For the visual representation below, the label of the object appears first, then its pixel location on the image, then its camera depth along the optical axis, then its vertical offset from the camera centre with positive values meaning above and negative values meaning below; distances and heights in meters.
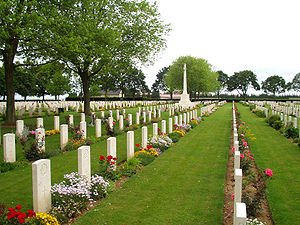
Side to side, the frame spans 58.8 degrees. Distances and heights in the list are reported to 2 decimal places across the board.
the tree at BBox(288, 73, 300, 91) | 108.49 +5.14
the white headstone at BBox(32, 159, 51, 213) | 4.33 -1.47
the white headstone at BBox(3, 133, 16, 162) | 7.41 -1.43
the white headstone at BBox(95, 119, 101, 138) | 11.94 -1.42
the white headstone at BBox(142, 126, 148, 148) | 9.34 -1.42
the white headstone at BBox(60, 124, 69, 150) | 9.65 -1.42
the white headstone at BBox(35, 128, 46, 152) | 8.38 -1.37
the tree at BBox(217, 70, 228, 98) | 107.99 +7.73
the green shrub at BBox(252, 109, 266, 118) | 24.05 -1.65
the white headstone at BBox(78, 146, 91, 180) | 5.34 -1.31
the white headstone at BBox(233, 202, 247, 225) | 2.95 -1.34
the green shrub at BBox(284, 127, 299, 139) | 12.41 -1.74
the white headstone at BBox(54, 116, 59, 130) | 13.23 -1.31
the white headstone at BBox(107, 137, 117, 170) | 6.76 -1.28
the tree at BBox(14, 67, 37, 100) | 47.75 +2.51
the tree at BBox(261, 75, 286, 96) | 100.19 +4.10
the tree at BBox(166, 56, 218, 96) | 57.22 +4.73
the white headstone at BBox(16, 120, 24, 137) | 10.76 -1.25
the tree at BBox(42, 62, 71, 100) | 45.70 +1.82
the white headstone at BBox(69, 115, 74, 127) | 13.24 -1.14
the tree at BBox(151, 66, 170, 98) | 99.64 +4.68
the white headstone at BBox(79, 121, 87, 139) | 10.87 -1.33
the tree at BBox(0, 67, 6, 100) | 42.22 +2.60
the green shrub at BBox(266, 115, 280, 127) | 17.30 -1.52
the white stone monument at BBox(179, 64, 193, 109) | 37.44 -0.69
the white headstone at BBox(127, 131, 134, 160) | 8.13 -1.45
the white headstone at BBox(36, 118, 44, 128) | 11.81 -1.13
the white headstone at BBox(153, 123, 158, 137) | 10.97 -1.39
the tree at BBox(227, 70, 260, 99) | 92.31 +5.16
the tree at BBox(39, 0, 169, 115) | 13.86 +4.00
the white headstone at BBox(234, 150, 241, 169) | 5.27 -1.27
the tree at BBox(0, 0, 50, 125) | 11.30 +3.02
